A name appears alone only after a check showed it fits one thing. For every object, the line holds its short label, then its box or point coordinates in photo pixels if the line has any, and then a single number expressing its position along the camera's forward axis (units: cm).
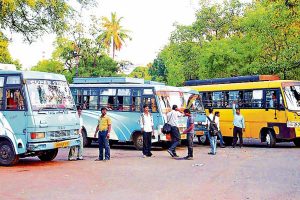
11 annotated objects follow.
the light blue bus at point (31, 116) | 1401
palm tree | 6869
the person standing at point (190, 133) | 1628
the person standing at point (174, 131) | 1677
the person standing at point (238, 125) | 2109
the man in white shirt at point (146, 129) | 1695
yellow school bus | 2075
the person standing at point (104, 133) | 1614
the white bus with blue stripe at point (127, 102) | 2055
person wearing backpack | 1811
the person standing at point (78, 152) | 1619
